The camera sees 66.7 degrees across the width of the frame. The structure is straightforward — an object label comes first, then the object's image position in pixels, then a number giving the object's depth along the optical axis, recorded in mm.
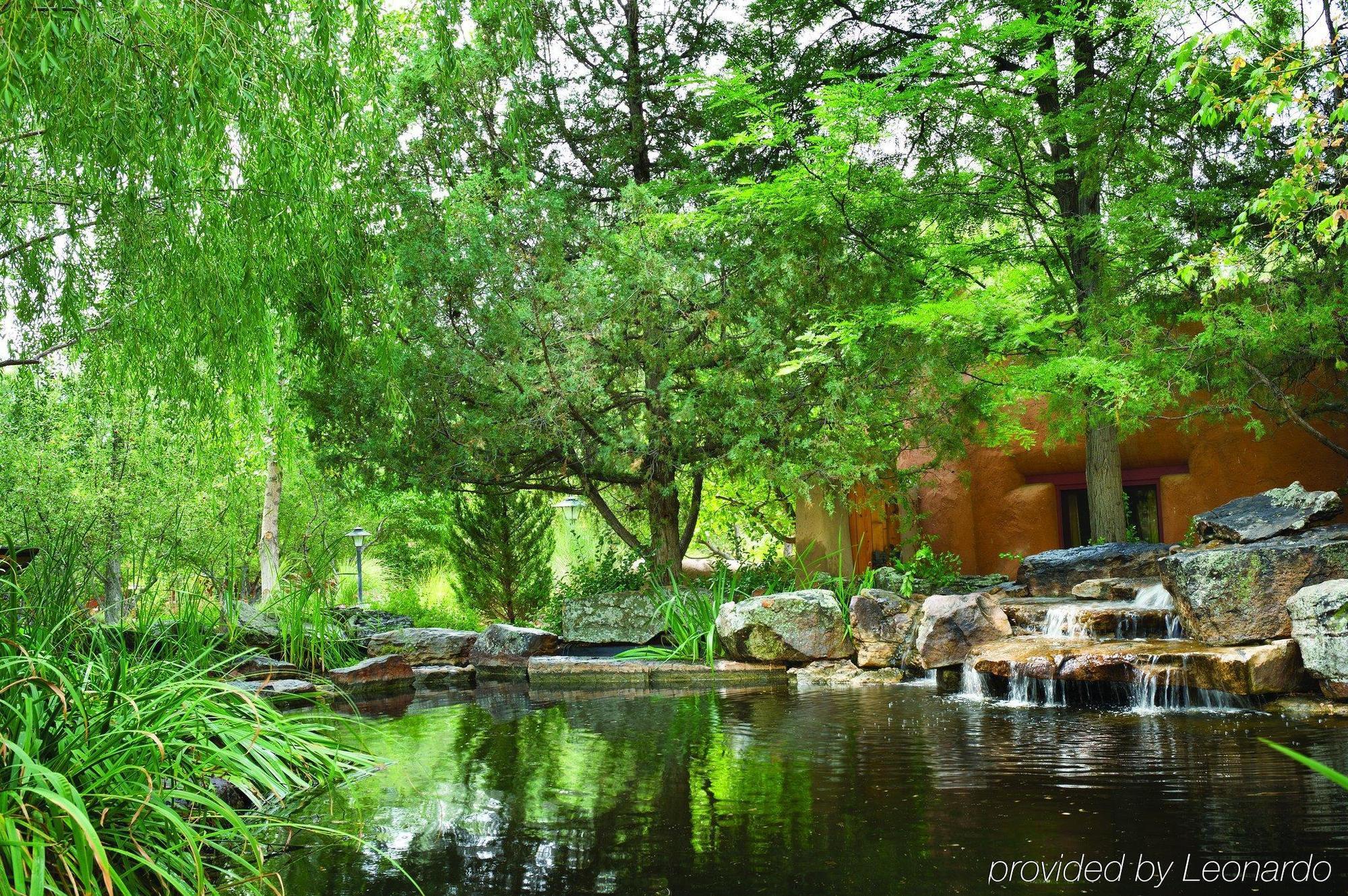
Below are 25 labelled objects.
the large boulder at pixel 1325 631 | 6680
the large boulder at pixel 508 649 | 11477
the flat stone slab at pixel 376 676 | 10102
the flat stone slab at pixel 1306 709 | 6523
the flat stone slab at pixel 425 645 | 11727
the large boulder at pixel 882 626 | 9984
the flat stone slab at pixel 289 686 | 7863
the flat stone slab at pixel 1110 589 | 9859
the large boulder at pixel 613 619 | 11883
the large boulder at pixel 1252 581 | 7609
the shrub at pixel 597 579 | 13812
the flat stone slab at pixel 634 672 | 10258
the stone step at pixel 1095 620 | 8602
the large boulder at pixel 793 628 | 10336
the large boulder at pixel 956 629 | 9078
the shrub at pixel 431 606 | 15195
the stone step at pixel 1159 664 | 6988
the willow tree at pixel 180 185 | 4254
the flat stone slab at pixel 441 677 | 10969
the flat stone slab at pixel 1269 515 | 8648
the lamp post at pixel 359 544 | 13641
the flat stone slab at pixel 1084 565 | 10750
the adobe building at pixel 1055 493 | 13258
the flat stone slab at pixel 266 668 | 9156
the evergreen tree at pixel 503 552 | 14180
